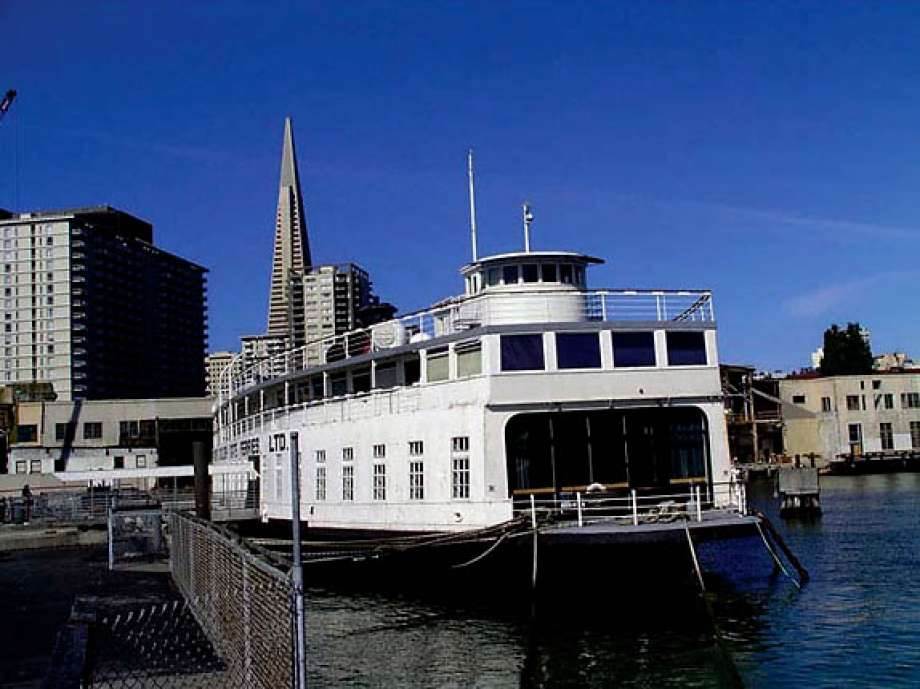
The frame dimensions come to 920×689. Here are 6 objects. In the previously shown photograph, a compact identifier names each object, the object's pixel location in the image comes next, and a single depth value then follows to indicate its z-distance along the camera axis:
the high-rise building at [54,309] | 162.38
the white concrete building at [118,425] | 86.56
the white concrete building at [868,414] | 103.69
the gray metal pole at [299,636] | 5.99
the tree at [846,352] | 133.50
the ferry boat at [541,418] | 23.02
